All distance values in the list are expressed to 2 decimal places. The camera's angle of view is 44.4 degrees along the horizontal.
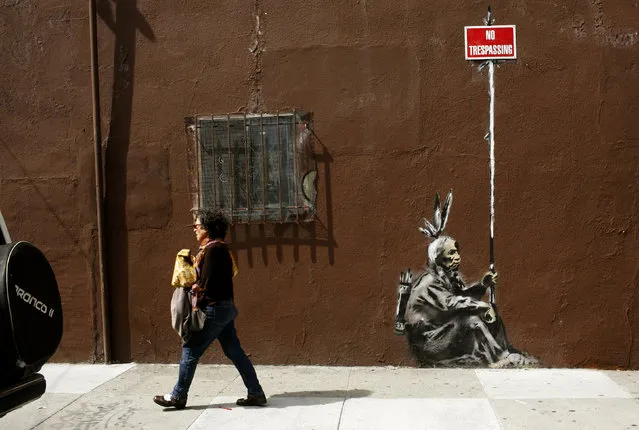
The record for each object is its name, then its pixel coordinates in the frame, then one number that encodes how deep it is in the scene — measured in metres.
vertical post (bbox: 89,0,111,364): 7.54
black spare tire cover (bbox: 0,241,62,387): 4.24
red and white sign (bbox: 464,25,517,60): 7.17
